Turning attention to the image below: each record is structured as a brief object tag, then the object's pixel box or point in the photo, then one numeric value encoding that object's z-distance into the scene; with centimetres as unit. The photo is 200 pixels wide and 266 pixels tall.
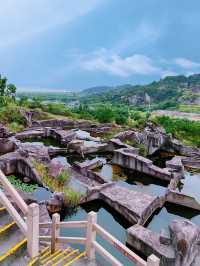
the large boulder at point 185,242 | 646
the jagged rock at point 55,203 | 945
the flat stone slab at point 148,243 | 689
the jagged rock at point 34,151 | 1370
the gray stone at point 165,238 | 726
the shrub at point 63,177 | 1153
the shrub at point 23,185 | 1080
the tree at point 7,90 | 3334
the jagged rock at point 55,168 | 1207
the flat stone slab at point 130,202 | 959
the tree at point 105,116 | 3030
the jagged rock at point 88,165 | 1336
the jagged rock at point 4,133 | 1764
